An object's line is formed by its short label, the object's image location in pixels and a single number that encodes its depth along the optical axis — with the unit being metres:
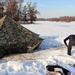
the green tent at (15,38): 4.08
